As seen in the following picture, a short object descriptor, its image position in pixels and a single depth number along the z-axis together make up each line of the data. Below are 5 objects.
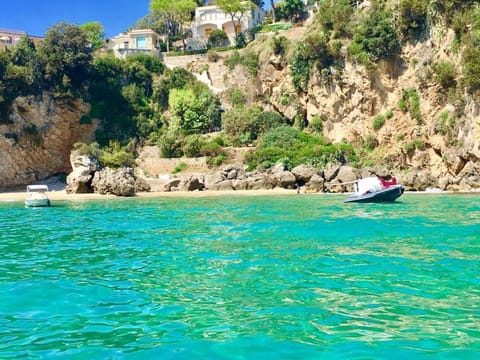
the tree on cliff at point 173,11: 64.06
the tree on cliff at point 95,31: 67.05
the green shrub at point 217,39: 62.81
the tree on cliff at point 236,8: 60.66
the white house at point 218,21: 65.06
